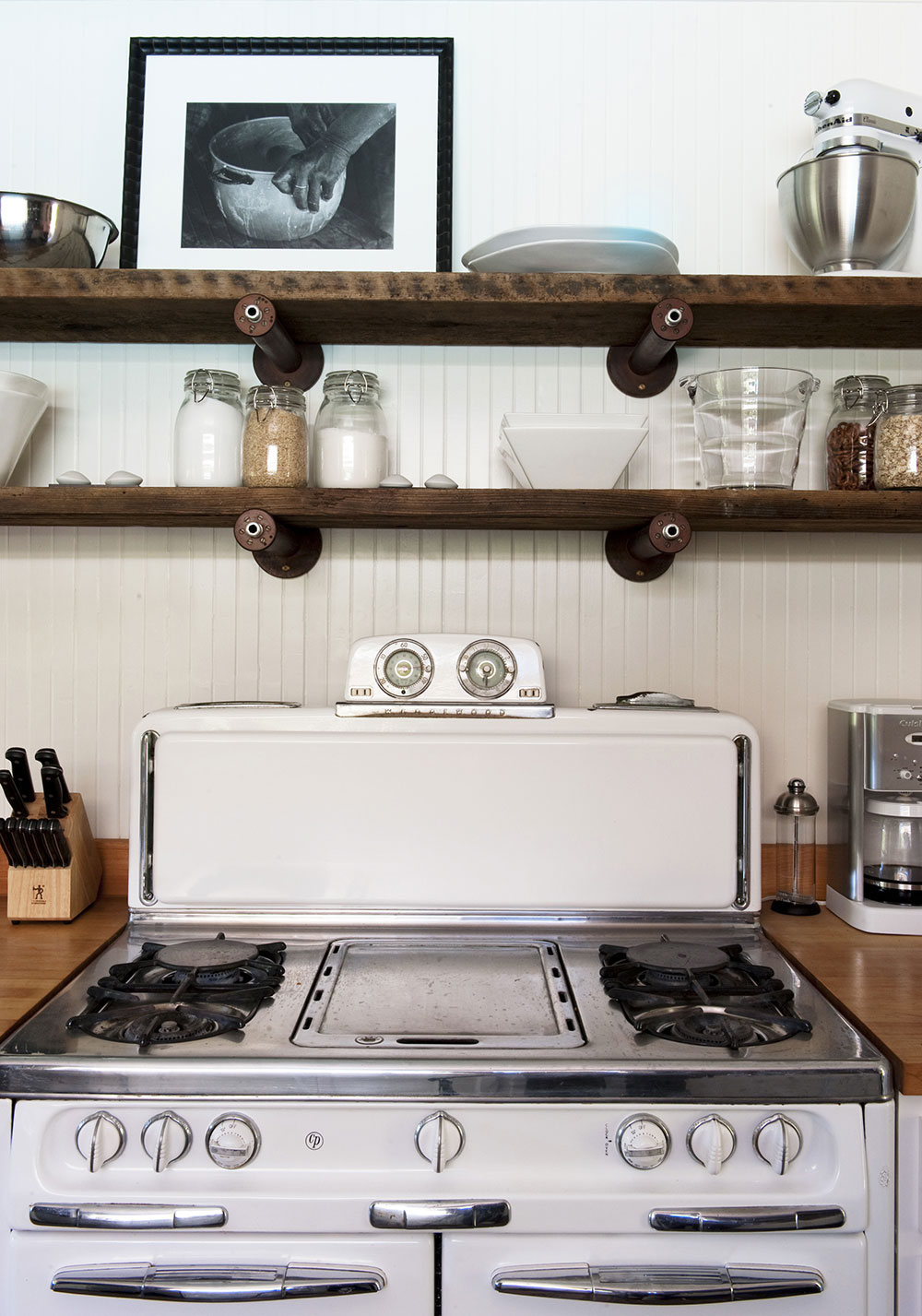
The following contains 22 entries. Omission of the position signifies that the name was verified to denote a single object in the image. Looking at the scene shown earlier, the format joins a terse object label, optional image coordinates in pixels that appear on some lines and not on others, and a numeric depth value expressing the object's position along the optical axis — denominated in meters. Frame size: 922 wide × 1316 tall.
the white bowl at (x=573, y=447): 1.53
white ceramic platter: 1.53
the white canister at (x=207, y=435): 1.59
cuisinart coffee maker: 1.58
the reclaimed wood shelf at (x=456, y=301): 1.49
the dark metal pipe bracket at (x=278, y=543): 1.49
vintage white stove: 1.09
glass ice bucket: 1.55
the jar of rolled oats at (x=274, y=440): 1.56
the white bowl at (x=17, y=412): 1.58
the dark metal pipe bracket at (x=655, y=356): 1.49
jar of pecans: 1.64
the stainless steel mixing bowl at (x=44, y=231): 1.55
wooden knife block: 1.61
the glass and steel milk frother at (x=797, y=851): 1.70
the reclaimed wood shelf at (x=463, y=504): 1.50
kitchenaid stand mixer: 1.57
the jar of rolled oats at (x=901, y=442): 1.53
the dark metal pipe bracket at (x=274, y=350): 1.48
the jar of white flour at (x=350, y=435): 1.60
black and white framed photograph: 1.76
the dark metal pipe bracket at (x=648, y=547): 1.50
